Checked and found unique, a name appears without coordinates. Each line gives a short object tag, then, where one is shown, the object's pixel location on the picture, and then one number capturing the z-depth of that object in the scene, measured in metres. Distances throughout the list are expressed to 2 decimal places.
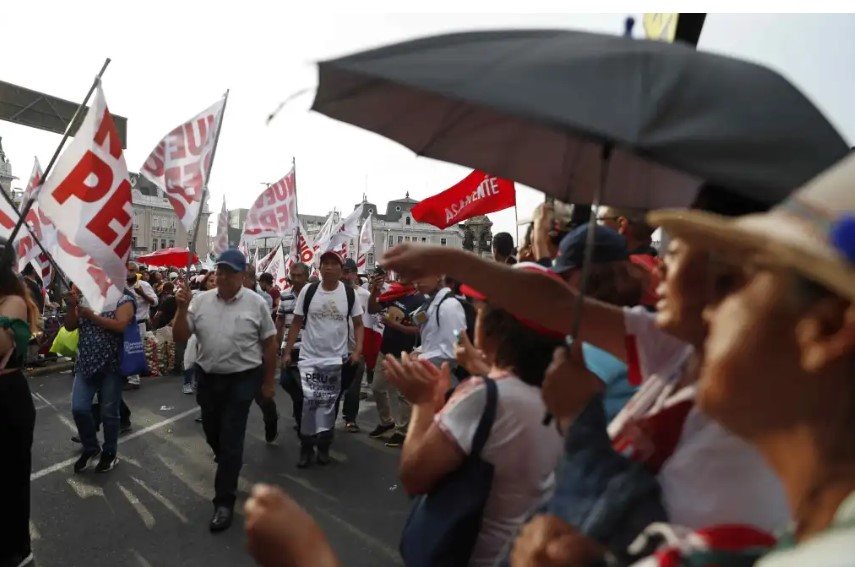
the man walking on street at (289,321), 5.99
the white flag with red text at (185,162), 5.62
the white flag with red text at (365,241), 15.12
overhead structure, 9.39
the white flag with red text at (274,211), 10.78
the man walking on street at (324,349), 5.37
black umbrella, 1.03
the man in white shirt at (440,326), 5.35
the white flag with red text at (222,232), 12.12
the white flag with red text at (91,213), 3.60
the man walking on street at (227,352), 4.25
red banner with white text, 5.90
